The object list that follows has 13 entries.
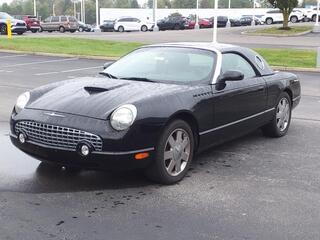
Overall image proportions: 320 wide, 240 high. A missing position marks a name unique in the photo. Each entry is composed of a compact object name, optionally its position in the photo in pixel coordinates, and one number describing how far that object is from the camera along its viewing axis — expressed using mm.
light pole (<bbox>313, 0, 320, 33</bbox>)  39719
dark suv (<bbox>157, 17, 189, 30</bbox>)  56844
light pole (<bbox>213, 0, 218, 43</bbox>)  21047
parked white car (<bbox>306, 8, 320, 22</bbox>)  64363
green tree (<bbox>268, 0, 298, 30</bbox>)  36688
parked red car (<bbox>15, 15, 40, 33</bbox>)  49000
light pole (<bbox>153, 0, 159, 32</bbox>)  54038
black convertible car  4785
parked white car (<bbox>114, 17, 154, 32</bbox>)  54406
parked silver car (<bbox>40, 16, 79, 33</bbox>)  52188
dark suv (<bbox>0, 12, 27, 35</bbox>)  35844
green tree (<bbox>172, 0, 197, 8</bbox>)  148375
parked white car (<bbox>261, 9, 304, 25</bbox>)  62812
